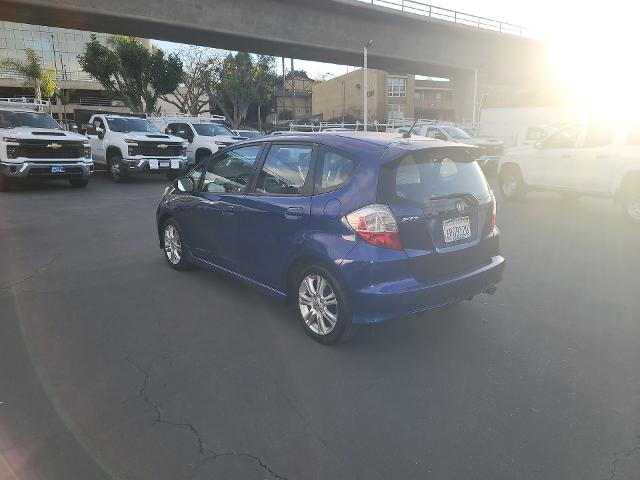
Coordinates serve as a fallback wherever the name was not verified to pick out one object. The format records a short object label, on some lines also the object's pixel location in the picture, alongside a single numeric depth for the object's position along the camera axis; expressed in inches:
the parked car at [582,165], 345.7
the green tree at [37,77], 1561.3
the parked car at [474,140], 675.4
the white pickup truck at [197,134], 676.1
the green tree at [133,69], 1536.7
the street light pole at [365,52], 1222.9
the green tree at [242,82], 1941.4
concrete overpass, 975.6
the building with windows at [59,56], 2583.7
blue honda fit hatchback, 140.7
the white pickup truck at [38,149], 479.2
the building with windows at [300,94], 3255.9
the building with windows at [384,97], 2544.3
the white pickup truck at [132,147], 577.0
